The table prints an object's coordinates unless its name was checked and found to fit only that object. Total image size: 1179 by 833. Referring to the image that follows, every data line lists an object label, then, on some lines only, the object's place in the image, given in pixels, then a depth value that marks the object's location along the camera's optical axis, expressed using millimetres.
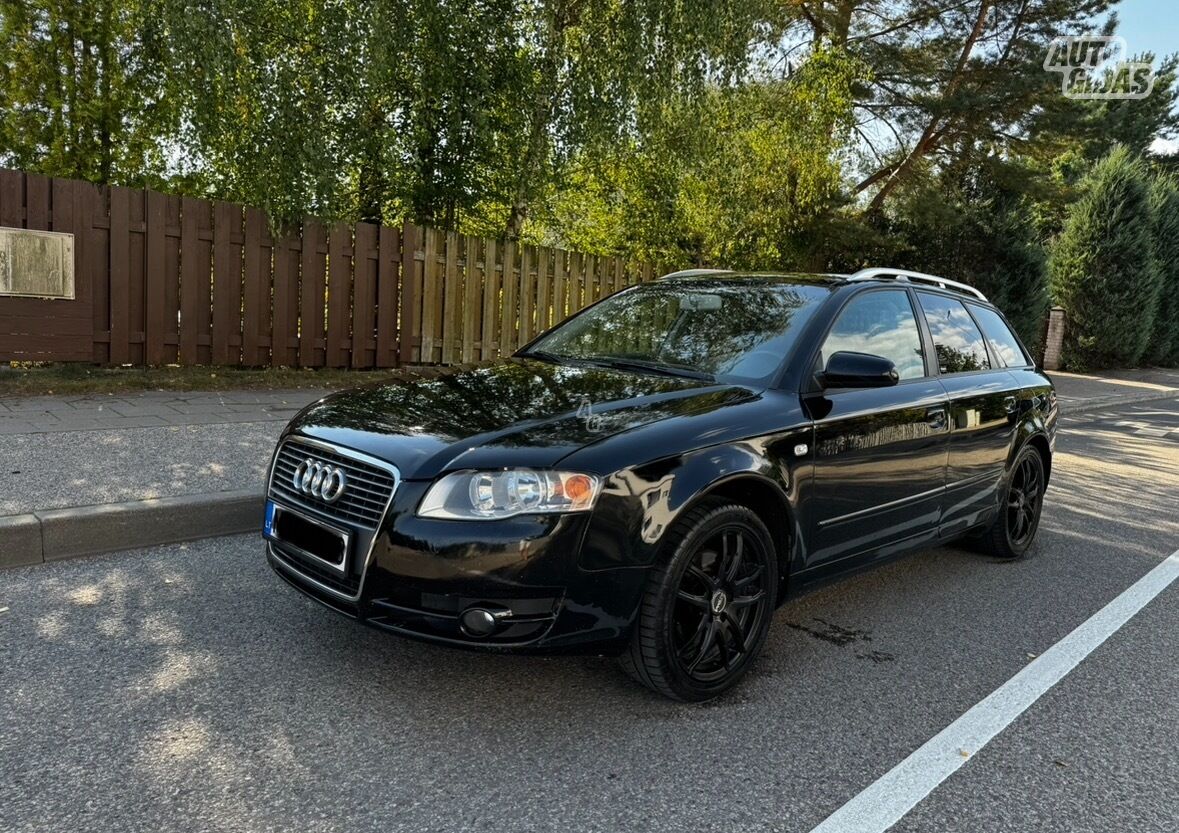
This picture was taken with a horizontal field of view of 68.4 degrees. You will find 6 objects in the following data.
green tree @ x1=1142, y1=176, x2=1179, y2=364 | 24734
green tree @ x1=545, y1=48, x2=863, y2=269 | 14125
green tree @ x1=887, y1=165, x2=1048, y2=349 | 18844
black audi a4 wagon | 2822
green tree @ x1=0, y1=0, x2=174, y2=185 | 9531
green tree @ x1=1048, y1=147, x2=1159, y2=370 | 23109
